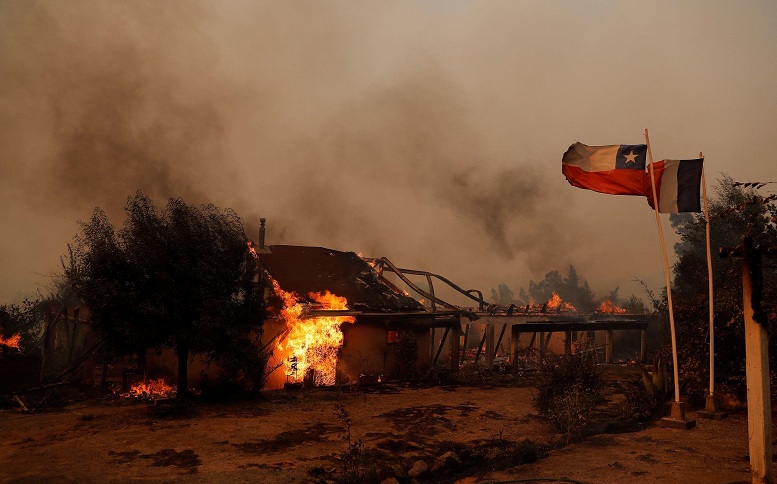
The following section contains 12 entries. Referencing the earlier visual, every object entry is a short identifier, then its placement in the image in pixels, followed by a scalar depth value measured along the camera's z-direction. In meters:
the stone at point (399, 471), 8.24
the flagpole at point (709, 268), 10.31
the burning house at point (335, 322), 17.59
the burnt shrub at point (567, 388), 10.72
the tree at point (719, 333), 12.04
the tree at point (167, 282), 12.85
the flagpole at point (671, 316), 10.29
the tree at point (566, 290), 65.06
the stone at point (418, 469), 8.41
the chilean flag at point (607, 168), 11.24
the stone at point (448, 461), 8.88
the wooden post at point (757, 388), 7.10
